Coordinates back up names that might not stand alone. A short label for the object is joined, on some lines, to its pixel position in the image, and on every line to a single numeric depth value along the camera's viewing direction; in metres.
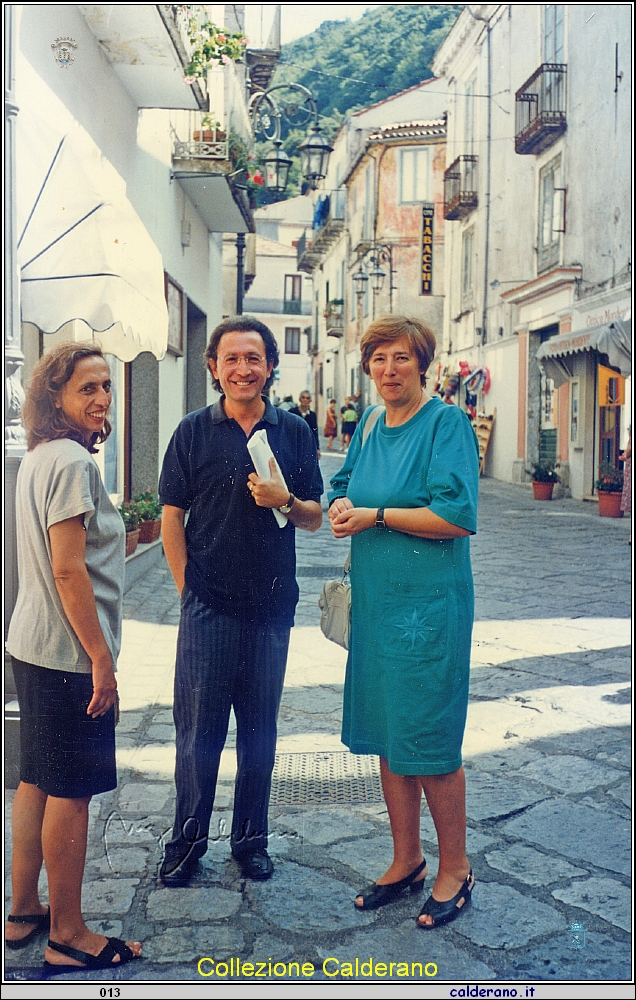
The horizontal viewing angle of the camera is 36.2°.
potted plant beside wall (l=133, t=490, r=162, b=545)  6.30
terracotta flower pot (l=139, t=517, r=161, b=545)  6.58
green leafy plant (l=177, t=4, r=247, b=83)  4.91
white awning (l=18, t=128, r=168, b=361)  3.58
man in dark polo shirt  2.75
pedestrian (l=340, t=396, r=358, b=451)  7.74
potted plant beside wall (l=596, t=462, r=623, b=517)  11.58
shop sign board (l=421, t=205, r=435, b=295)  7.24
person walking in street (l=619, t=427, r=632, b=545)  10.88
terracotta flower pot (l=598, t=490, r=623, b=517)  11.65
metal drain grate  3.55
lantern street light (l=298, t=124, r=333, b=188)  3.85
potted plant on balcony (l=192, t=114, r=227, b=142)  6.23
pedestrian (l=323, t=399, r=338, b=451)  10.17
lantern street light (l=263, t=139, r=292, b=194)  4.27
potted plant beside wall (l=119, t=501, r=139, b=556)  6.15
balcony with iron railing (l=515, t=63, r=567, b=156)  7.28
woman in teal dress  2.52
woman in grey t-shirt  2.26
